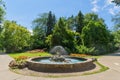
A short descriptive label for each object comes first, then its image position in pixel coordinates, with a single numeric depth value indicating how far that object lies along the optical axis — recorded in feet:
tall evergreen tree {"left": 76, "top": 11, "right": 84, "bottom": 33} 53.45
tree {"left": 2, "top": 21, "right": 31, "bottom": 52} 48.52
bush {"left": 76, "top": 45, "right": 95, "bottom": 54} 35.20
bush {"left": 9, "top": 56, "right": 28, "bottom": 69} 17.62
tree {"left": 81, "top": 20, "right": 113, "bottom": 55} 39.52
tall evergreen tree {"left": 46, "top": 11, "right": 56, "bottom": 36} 53.95
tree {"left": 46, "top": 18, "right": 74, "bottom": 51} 38.42
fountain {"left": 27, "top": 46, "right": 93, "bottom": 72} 16.03
